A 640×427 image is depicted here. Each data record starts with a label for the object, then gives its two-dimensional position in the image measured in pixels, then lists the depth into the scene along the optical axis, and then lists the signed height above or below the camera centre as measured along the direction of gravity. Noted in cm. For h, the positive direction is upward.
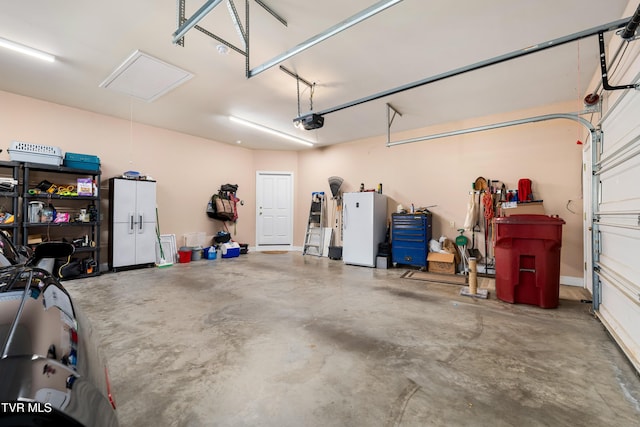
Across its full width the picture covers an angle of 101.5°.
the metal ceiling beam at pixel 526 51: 210 +154
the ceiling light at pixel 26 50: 289 +186
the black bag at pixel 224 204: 671 +23
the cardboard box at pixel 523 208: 428 +15
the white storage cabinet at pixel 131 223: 491 -22
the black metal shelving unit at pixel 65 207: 408 +7
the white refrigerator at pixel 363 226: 555 -25
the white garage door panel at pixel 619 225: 197 -6
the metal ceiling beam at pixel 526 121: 286 +130
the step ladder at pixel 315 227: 718 -35
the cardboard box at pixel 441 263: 492 -90
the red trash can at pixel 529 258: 302 -50
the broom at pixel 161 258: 553 -99
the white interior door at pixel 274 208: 771 +16
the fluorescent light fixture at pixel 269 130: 527 +186
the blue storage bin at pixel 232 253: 662 -102
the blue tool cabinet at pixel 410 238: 514 -45
